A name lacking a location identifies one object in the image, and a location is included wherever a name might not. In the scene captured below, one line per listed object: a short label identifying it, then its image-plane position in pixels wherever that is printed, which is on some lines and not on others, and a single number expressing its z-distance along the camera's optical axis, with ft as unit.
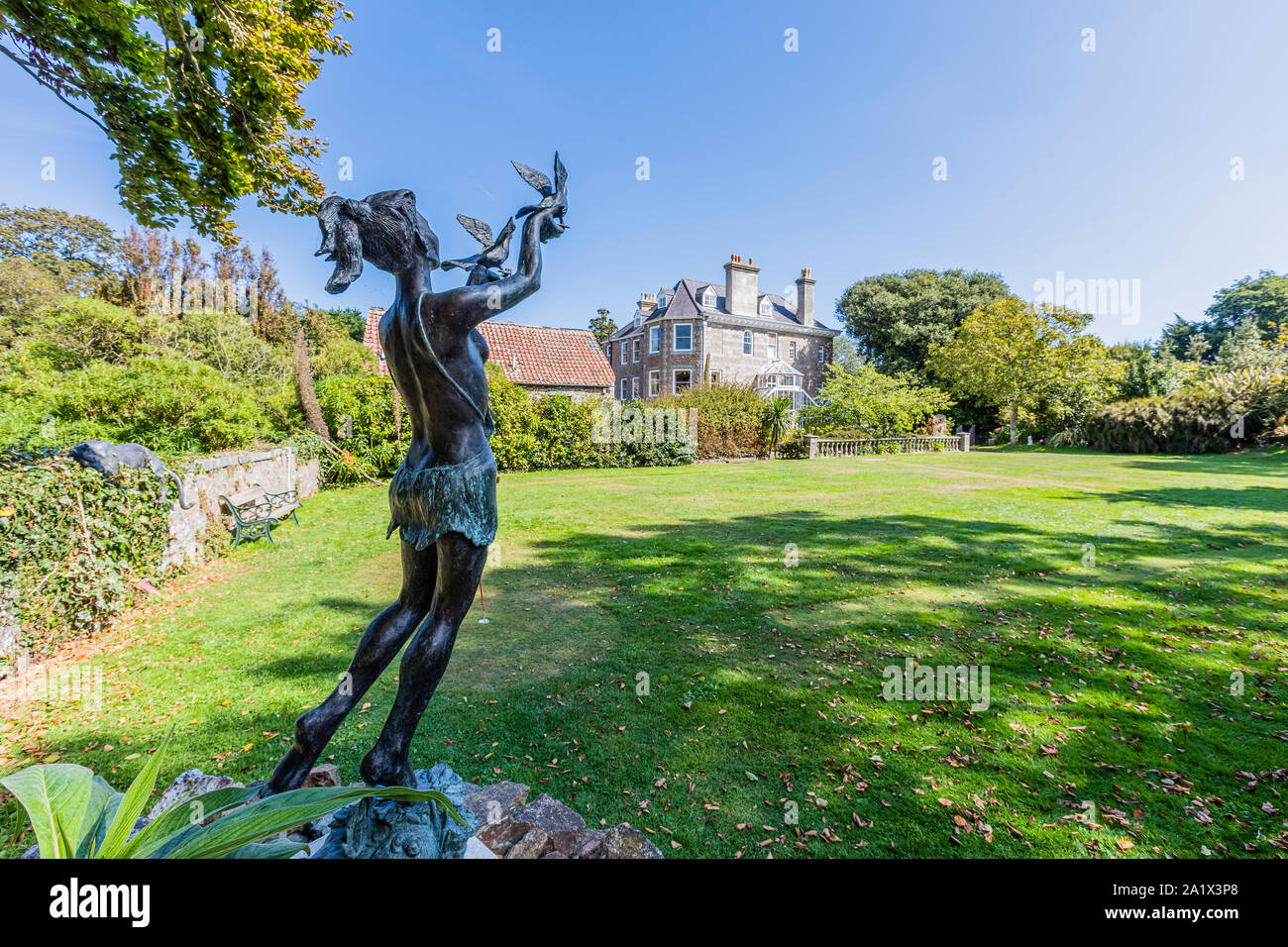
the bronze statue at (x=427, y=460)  7.86
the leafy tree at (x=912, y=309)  134.82
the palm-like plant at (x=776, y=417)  82.33
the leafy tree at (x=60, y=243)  82.23
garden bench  28.77
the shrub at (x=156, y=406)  32.35
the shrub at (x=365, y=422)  54.49
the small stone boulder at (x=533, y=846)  8.19
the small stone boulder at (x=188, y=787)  9.22
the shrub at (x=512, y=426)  62.44
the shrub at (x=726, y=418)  79.71
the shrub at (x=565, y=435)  66.54
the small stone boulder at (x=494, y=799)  9.18
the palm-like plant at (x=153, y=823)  4.09
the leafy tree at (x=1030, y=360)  103.50
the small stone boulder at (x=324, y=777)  10.05
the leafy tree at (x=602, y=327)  192.54
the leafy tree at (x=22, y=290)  63.52
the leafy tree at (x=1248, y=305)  145.07
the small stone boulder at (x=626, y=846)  8.16
